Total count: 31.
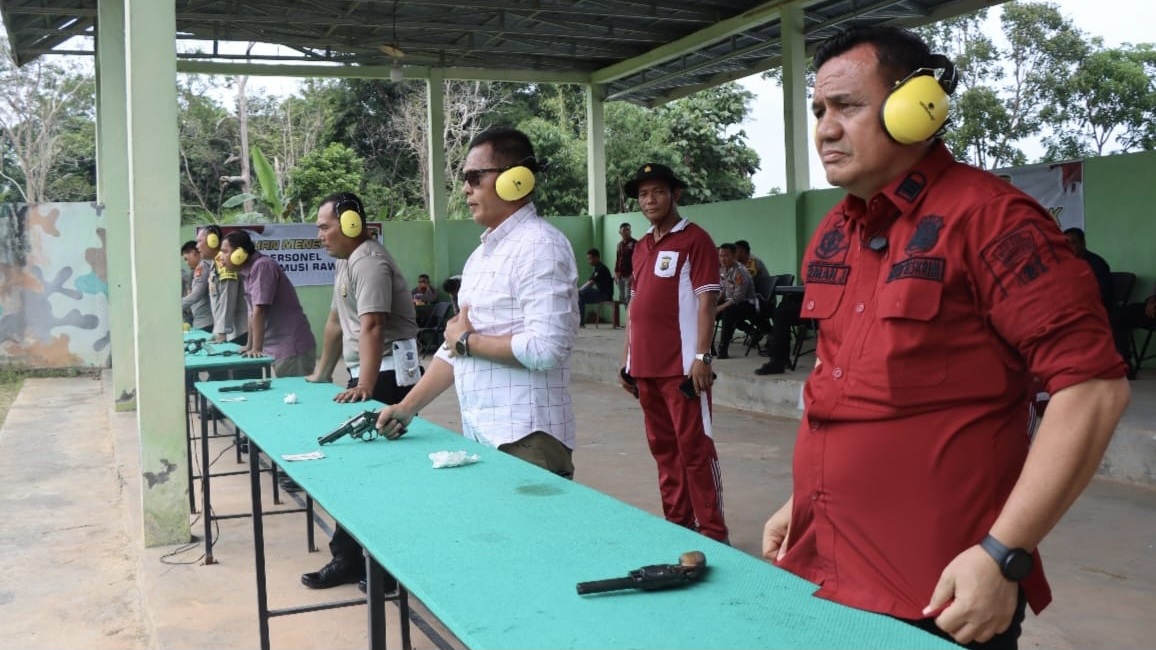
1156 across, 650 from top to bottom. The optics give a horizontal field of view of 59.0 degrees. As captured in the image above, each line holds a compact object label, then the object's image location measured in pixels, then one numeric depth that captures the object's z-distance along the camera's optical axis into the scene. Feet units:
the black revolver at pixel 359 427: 10.85
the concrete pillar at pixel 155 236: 16.81
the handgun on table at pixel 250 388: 16.14
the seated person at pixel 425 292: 53.72
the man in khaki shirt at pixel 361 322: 15.12
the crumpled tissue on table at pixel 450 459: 9.33
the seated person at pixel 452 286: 53.62
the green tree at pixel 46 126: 100.64
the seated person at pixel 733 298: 38.14
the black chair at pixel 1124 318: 28.25
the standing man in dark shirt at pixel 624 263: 52.31
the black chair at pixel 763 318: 38.70
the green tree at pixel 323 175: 82.38
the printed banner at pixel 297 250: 52.75
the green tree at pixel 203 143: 96.17
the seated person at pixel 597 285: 54.90
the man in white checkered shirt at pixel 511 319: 10.44
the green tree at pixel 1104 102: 73.61
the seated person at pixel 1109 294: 27.84
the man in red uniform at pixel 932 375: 4.91
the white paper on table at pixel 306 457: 10.07
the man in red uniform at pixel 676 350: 15.46
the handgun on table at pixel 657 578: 5.65
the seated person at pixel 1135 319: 27.96
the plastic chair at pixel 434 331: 51.19
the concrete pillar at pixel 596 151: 57.52
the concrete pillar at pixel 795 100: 42.27
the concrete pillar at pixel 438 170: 54.34
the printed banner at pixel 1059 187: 32.55
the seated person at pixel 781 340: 33.01
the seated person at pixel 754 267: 40.68
